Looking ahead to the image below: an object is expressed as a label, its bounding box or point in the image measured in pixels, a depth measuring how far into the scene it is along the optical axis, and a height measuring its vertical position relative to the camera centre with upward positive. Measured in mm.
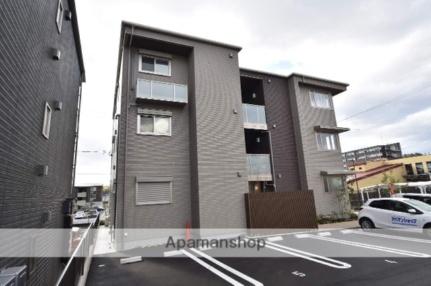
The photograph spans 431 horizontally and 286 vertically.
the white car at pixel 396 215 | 8484 -1297
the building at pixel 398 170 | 30984 +1980
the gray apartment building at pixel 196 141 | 10164 +2615
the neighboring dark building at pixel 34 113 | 3281 +1669
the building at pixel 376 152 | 74938 +11489
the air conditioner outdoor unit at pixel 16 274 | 2420 -803
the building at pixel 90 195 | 49800 +495
